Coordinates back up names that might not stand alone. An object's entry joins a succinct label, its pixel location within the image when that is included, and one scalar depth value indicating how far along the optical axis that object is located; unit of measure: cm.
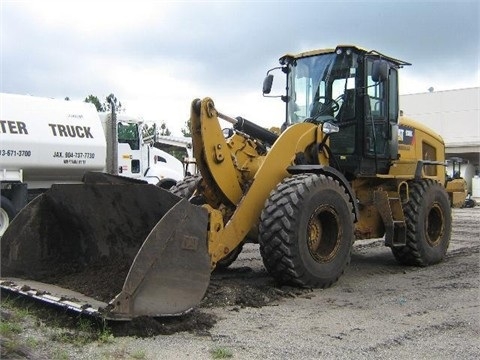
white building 3822
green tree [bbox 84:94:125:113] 3831
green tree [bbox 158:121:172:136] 4741
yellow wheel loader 498
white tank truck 1178
